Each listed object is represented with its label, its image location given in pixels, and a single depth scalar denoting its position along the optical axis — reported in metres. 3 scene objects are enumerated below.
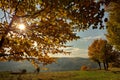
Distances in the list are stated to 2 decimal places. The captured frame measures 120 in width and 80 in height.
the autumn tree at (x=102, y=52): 31.18
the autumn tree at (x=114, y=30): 11.95
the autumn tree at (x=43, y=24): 3.68
